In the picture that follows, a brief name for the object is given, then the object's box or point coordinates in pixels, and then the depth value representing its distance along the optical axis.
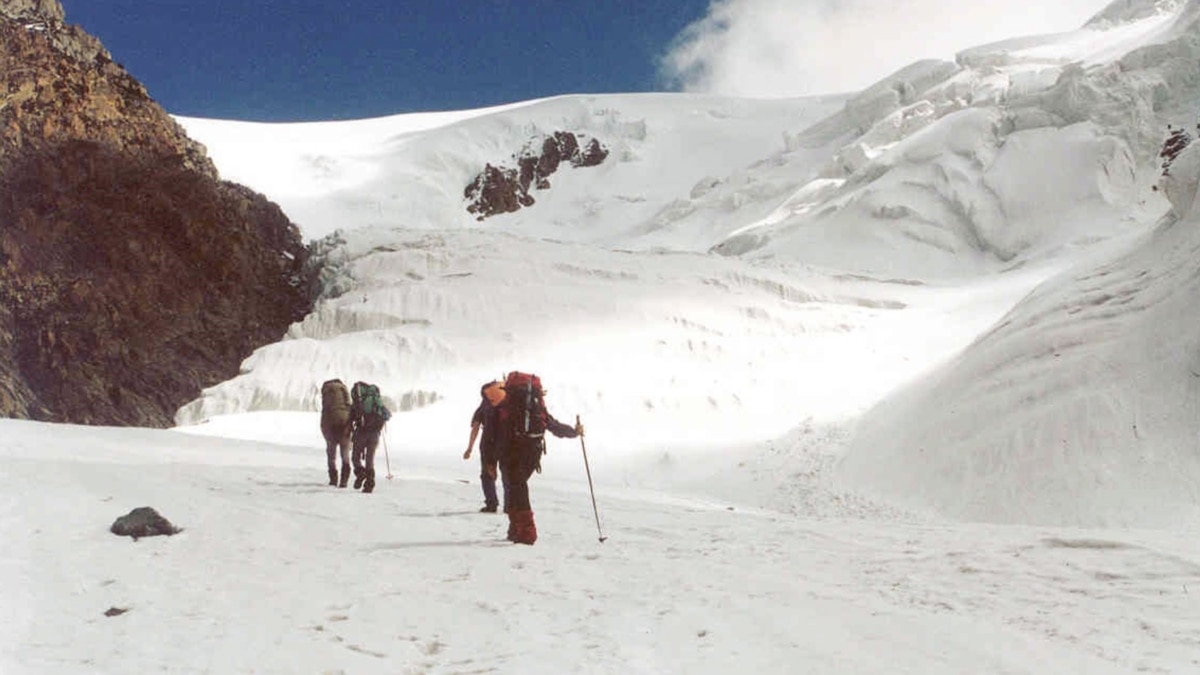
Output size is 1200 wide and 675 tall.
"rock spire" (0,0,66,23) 41.62
